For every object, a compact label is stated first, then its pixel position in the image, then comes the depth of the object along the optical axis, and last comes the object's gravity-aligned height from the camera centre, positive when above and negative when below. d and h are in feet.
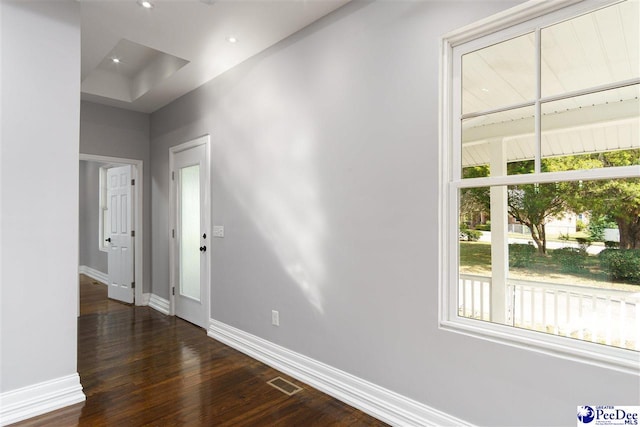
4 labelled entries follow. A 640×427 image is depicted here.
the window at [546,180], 5.25 +0.53
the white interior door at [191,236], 12.86 -0.86
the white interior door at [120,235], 16.52 -1.00
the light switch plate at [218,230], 11.96 -0.58
